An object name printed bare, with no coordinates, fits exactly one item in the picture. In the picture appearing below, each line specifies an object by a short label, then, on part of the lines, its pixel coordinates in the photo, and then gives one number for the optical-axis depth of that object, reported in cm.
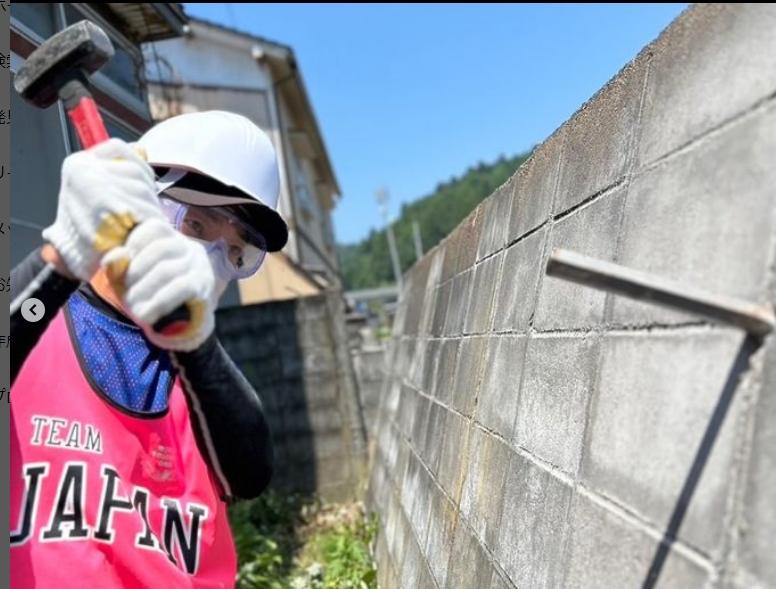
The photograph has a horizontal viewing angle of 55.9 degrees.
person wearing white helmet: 123
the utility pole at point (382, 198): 4512
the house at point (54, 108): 433
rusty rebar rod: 93
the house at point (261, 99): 1305
